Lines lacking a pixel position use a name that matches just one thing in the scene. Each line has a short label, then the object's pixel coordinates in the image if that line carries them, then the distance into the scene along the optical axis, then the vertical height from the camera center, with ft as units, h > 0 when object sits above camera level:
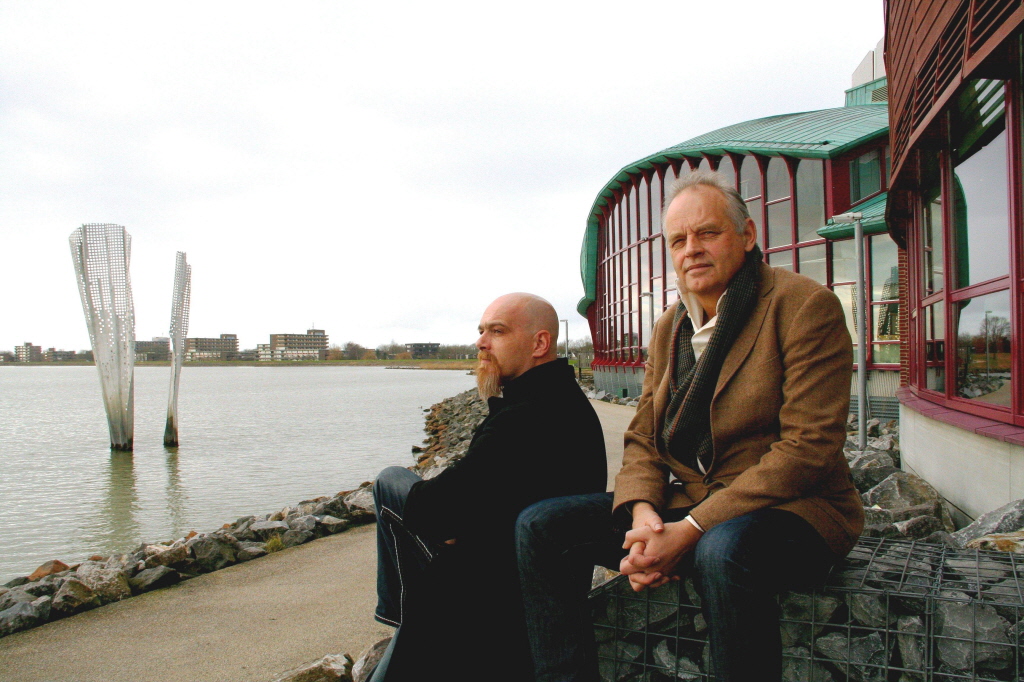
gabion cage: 6.78 -3.00
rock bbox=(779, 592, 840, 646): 7.28 -2.92
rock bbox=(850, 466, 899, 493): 18.07 -3.57
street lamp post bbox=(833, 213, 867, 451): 32.09 +1.24
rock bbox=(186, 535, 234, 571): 17.79 -5.30
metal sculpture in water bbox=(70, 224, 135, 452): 55.98 +3.80
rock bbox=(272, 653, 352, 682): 10.09 -4.79
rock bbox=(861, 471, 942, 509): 15.02 -3.39
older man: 6.21 -1.34
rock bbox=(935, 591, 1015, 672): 6.72 -2.92
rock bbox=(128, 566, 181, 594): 15.70 -5.25
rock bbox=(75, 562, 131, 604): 15.05 -5.09
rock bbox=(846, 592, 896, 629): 7.13 -2.81
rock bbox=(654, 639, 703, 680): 7.89 -3.72
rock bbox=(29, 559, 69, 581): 19.86 -6.33
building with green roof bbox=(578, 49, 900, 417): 53.21 +12.83
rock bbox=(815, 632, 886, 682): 7.17 -3.31
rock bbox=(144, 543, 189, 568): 17.30 -5.22
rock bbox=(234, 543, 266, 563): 18.78 -5.59
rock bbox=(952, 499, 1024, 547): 10.14 -2.76
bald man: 7.55 -1.83
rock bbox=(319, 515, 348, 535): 21.97 -5.60
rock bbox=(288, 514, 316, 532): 21.85 -5.56
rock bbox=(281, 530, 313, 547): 20.75 -5.68
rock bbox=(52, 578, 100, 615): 14.33 -5.17
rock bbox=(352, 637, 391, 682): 9.89 -4.56
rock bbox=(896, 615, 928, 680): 7.02 -3.12
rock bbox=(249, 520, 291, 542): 21.71 -5.68
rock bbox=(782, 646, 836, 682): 7.32 -3.52
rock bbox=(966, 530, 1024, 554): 8.76 -2.65
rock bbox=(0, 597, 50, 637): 13.70 -5.28
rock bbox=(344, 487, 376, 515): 23.84 -5.42
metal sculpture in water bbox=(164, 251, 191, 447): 62.03 +3.66
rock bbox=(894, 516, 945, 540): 11.54 -3.18
